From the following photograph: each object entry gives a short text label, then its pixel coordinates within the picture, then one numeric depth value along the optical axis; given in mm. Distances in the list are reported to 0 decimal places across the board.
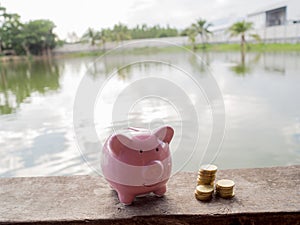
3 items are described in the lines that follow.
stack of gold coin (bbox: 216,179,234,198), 737
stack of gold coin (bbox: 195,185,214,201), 729
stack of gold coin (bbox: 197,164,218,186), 778
